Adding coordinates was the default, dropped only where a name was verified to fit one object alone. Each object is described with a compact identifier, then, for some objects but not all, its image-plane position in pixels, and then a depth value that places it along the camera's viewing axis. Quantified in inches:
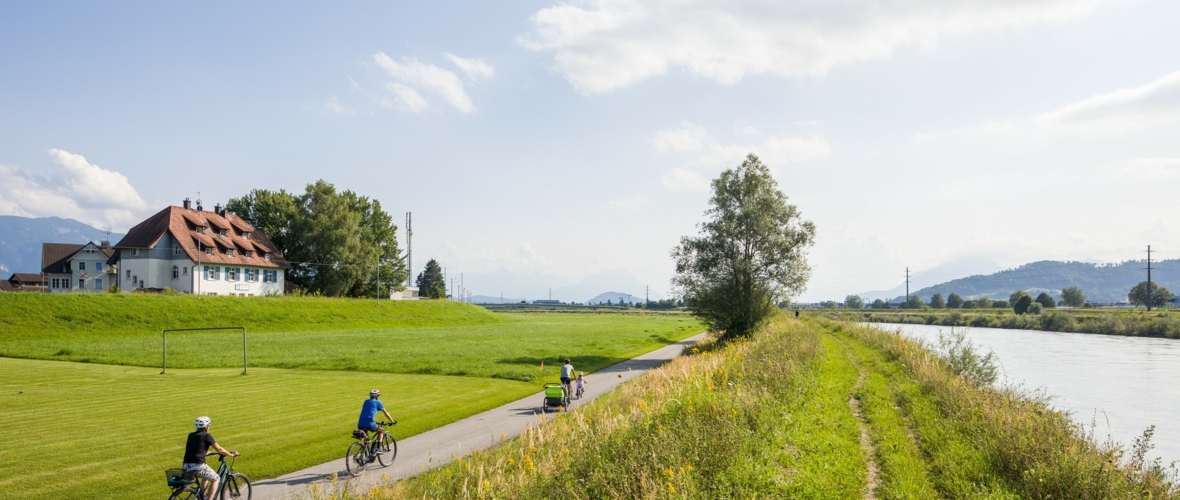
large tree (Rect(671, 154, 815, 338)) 1857.8
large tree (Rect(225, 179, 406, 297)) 3393.2
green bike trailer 857.5
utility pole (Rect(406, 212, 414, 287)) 4069.9
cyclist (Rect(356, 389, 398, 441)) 596.9
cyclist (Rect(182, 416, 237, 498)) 466.0
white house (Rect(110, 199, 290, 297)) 2844.5
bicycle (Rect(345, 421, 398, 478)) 589.3
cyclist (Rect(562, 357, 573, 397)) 940.0
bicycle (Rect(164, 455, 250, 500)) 458.9
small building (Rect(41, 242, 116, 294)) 3088.1
